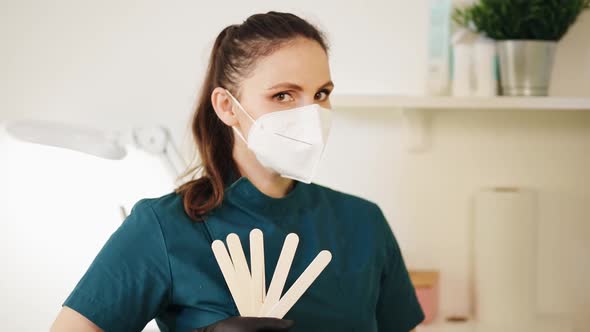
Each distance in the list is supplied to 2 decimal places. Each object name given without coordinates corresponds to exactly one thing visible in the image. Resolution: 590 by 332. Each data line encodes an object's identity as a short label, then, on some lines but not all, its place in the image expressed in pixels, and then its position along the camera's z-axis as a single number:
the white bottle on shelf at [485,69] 1.62
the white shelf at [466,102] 1.59
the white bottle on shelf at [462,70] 1.63
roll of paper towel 1.69
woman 1.05
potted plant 1.61
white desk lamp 1.30
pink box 1.68
